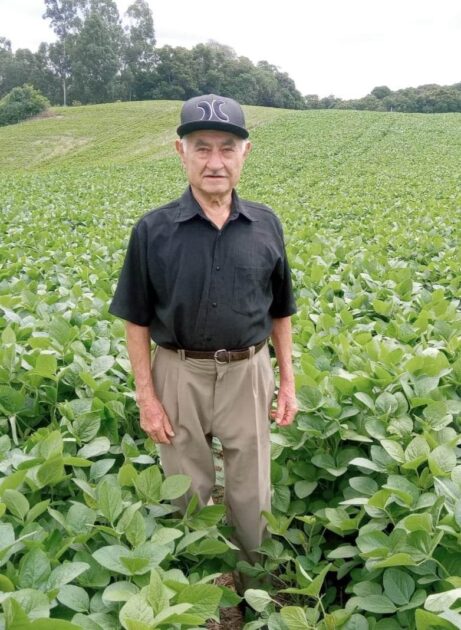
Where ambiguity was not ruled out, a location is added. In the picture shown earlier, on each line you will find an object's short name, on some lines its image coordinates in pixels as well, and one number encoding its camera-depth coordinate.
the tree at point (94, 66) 76.75
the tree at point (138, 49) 77.06
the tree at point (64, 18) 87.12
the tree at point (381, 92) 85.00
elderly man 2.36
